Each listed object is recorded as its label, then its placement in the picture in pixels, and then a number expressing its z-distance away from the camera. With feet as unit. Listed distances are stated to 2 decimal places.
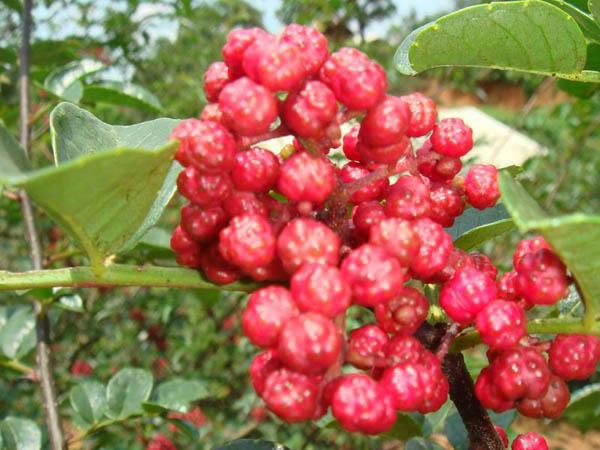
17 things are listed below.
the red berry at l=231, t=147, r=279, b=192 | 0.19
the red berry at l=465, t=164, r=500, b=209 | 0.22
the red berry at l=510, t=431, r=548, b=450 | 0.23
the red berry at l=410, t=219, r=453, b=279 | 0.19
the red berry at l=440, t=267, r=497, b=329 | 0.19
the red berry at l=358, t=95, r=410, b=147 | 0.19
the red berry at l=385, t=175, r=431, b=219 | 0.20
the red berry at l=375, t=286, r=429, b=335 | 0.19
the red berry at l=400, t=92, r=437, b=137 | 0.22
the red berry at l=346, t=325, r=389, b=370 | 0.19
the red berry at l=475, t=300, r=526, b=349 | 0.19
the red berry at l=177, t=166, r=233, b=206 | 0.19
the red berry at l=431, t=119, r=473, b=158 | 0.22
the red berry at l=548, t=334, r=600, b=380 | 0.20
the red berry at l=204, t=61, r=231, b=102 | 0.21
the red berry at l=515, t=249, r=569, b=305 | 0.19
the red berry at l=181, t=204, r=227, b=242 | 0.20
